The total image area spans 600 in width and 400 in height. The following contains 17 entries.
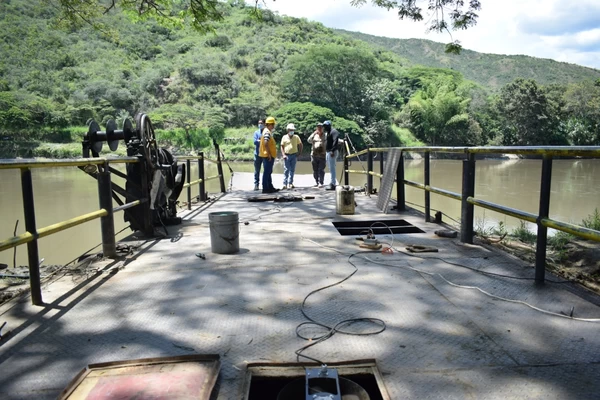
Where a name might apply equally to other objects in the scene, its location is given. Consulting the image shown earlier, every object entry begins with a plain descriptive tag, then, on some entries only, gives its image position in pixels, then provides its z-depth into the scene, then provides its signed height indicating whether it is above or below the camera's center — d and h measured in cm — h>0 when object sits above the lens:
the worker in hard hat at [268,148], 988 -12
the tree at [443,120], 5788 +291
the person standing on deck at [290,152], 1119 -24
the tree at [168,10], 1047 +358
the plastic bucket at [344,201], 675 -90
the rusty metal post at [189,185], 786 -73
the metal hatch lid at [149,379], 189 -107
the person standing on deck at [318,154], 1159 -31
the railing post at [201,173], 902 -61
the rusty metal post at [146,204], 527 -72
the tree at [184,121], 5103 +240
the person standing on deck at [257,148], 1102 -14
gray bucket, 442 -89
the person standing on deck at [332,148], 1129 -15
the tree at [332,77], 6019 +897
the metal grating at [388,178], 677 -58
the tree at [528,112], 5106 +340
